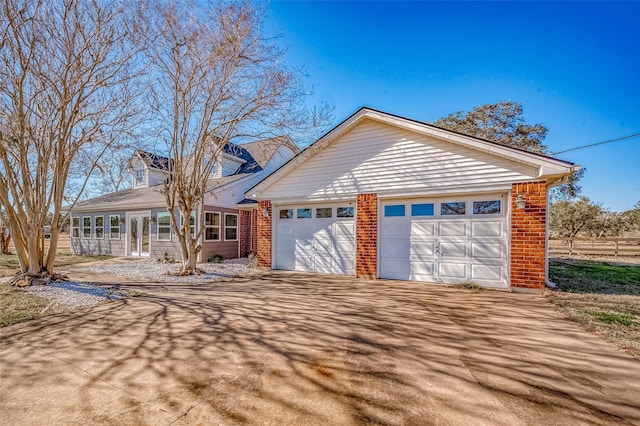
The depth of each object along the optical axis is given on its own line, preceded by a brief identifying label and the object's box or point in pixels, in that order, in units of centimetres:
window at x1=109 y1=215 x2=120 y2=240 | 1529
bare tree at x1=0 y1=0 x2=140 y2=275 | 662
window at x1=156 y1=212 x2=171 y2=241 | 1348
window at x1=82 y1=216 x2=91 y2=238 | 1656
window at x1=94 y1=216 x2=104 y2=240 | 1591
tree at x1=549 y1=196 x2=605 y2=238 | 2698
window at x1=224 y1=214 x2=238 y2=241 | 1384
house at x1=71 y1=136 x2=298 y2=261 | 1327
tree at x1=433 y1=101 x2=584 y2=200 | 1823
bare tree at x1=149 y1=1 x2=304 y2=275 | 792
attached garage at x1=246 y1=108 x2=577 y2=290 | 702
